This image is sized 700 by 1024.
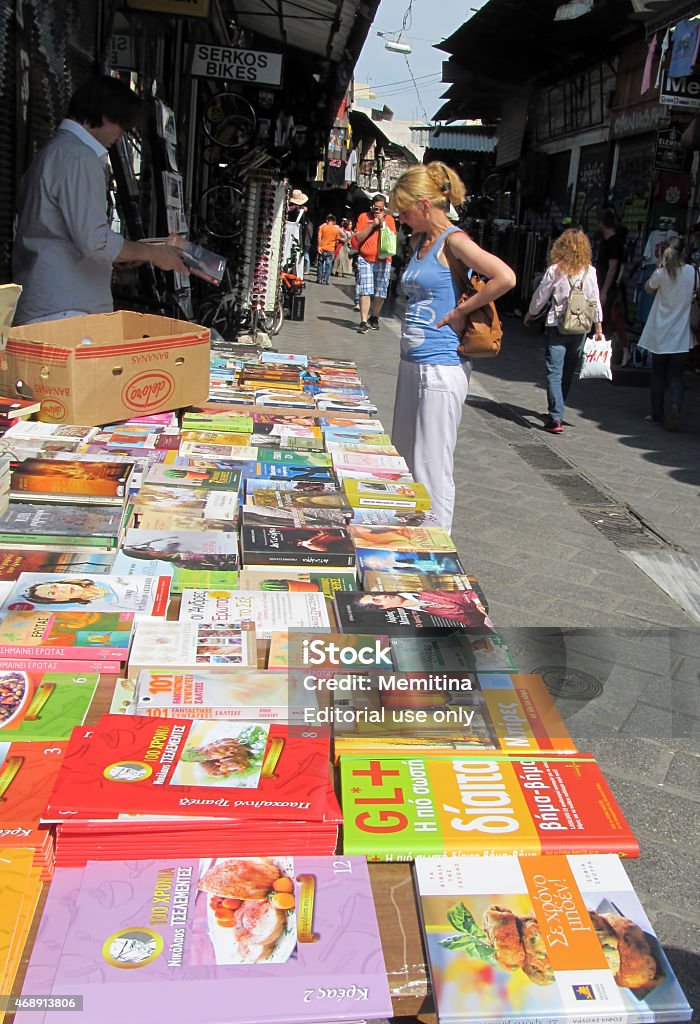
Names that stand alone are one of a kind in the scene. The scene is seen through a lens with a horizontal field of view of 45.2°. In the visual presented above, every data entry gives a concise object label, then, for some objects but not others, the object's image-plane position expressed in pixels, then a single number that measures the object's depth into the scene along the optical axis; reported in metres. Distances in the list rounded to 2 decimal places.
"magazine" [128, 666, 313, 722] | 1.37
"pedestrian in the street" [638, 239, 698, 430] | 6.59
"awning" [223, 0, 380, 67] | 8.11
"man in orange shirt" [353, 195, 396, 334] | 10.42
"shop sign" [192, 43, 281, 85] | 6.88
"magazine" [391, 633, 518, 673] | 1.51
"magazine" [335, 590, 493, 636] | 1.62
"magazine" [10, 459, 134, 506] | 2.04
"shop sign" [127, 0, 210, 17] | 5.07
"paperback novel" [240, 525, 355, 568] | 1.88
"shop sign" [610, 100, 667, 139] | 10.10
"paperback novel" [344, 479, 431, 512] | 2.33
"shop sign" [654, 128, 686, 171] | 9.38
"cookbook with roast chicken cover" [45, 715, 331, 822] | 1.15
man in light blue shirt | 2.77
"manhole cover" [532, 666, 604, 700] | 1.81
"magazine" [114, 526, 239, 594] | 1.76
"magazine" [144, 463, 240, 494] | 2.29
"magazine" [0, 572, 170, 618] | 1.58
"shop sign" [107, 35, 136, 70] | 5.50
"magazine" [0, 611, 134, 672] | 1.45
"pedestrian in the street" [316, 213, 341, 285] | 18.30
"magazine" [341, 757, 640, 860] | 1.19
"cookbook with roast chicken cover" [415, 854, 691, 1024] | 1.01
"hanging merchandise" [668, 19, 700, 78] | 7.54
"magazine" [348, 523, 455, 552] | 2.04
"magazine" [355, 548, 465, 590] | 1.90
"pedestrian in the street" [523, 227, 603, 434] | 6.34
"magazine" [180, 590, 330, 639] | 1.61
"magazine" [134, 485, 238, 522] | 2.10
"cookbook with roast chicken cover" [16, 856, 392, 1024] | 0.95
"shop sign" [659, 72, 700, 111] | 8.22
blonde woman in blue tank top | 2.94
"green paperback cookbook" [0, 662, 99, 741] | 1.28
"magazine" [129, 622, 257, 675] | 1.47
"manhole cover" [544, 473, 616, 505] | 4.95
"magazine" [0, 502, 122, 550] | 1.84
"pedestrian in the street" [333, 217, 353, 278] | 23.56
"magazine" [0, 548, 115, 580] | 1.71
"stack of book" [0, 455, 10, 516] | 1.96
